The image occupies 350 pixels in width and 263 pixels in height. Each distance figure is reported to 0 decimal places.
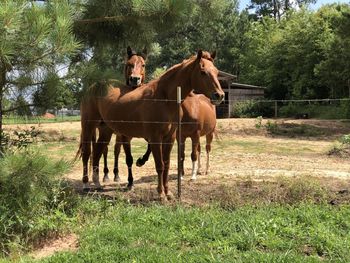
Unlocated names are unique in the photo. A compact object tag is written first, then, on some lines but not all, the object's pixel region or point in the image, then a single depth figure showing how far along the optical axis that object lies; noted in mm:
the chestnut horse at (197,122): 8203
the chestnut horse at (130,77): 7246
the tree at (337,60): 21230
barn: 32125
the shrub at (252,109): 30353
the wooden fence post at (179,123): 6180
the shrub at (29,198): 4207
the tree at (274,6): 53272
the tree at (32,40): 3760
